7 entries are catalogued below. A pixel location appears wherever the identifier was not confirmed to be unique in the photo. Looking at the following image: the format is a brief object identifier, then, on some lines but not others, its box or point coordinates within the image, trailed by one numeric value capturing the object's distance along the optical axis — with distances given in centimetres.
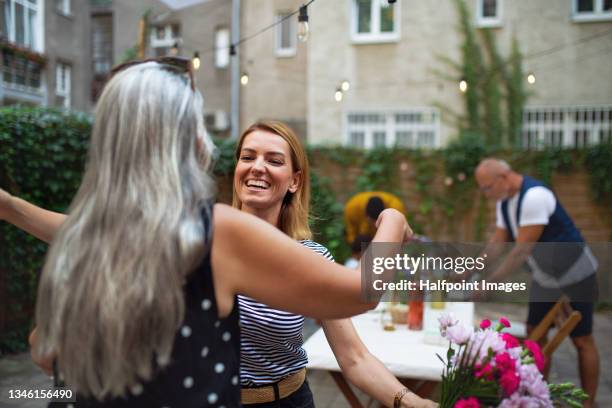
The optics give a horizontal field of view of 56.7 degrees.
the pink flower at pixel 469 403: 124
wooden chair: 318
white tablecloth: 275
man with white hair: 365
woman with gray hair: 97
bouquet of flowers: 125
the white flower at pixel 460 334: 138
